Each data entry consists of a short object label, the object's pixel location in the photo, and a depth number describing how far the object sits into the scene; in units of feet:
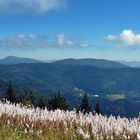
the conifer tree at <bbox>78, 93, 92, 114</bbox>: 331.16
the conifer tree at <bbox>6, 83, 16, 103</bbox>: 368.07
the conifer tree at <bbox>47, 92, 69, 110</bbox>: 258.98
